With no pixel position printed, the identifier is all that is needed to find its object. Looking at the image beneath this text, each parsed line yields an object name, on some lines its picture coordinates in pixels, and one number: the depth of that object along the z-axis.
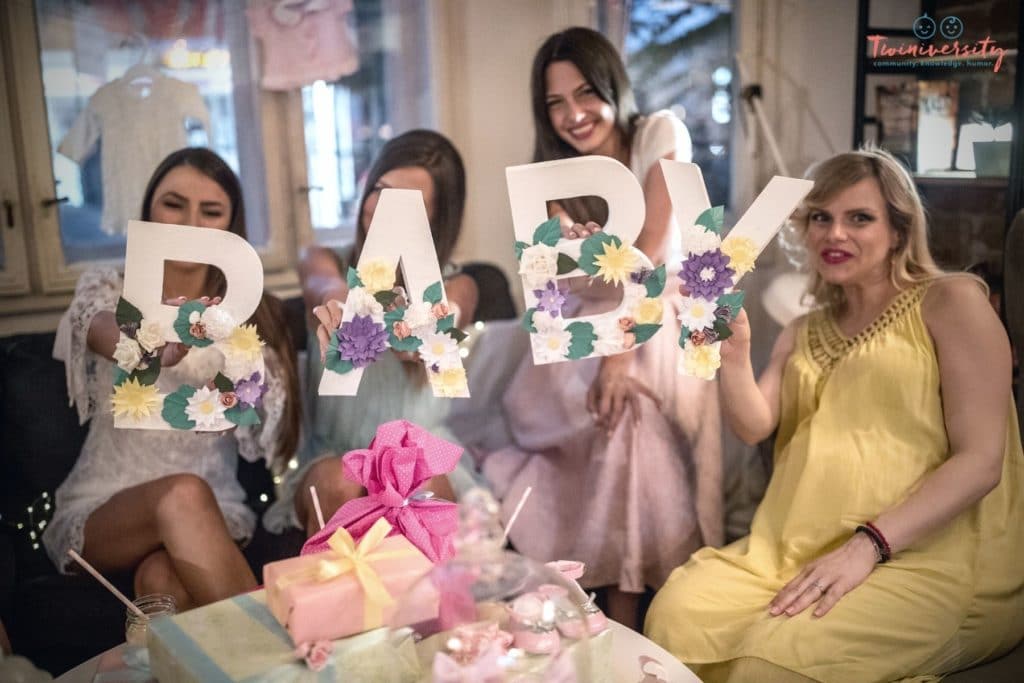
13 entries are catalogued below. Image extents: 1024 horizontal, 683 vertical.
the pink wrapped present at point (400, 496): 1.32
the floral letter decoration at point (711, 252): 1.65
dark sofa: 1.84
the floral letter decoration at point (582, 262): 1.66
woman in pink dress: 2.16
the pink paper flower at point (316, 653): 1.07
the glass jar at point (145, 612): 1.33
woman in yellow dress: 1.52
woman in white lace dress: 1.80
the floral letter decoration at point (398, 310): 1.63
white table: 1.27
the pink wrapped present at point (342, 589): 1.10
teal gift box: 1.08
